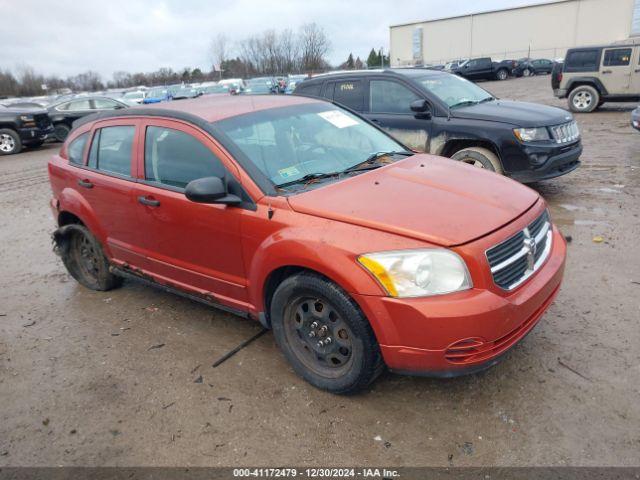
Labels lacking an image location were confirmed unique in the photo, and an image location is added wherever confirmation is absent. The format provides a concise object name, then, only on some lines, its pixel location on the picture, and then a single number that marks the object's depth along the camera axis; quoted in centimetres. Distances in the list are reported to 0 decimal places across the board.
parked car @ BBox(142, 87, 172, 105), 2684
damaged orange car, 253
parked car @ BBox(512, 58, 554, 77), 4116
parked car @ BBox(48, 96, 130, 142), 1677
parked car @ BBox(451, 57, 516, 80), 3909
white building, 5821
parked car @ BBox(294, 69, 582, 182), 613
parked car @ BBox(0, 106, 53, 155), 1524
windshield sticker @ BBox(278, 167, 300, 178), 325
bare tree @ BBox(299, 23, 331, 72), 6631
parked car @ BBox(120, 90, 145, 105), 2709
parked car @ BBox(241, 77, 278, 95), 2538
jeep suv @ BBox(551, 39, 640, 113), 1405
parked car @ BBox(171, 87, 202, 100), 2634
